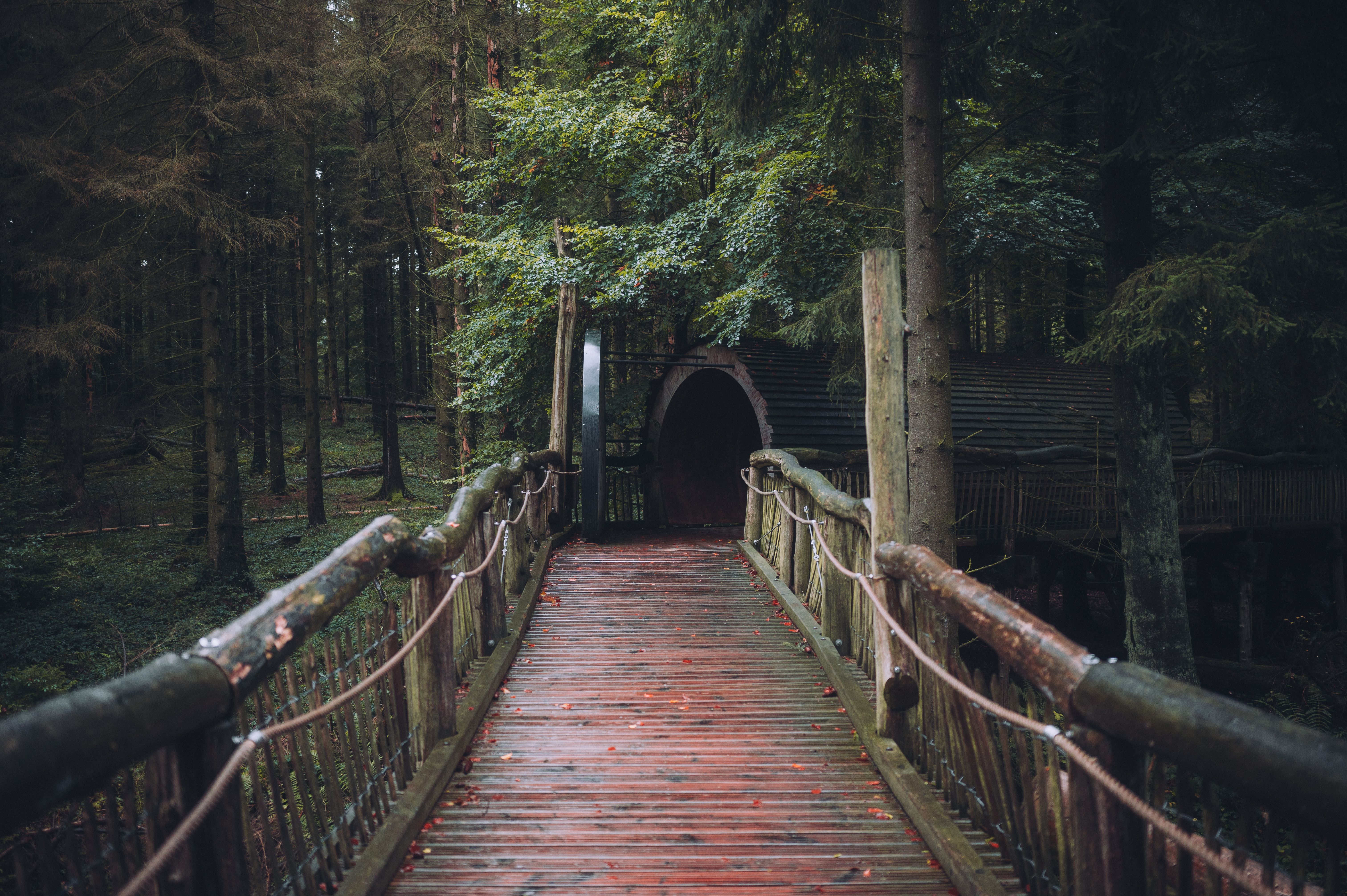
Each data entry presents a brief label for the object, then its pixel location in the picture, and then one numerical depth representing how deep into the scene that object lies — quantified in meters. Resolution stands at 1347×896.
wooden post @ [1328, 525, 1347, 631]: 12.65
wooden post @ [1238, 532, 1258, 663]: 11.75
